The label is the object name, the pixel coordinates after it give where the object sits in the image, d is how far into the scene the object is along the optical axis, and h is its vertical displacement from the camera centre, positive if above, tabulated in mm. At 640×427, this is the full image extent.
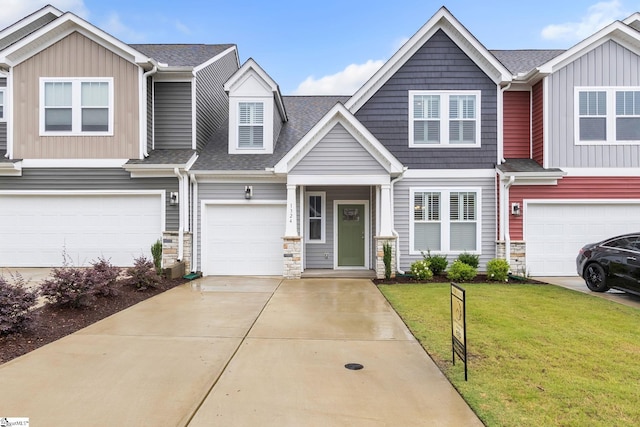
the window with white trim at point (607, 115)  10992 +2875
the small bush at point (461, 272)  10297 -1476
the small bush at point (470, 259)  10875 -1198
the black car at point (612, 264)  8141 -1061
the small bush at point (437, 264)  10875 -1323
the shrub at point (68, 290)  6584 -1257
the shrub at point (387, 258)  10469 -1130
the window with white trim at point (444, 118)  11375 +2878
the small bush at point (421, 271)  10492 -1470
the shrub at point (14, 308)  5066 -1212
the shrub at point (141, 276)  8695 -1331
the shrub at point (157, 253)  10508 -996
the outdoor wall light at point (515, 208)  11133 +232
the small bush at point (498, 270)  10414 -1429
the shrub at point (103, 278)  7035 -1165
